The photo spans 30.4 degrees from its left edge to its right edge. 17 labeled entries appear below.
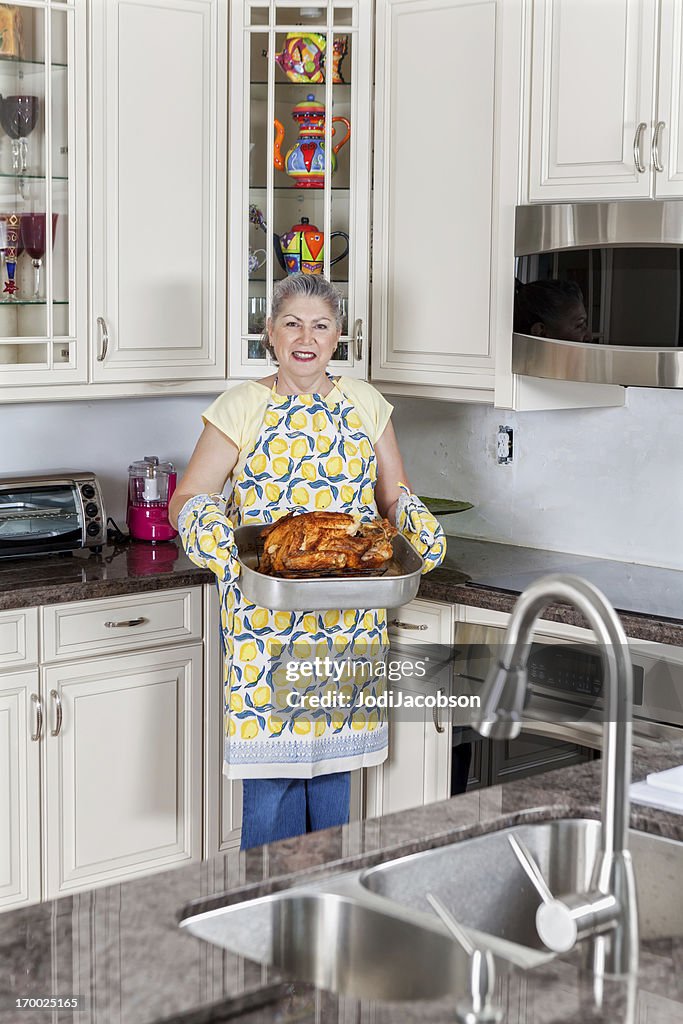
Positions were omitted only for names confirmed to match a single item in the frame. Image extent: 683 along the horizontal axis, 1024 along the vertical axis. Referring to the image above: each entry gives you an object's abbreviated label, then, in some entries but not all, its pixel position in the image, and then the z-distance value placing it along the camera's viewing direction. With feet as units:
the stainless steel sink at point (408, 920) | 3.89
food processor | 10.66
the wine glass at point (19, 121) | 9.10
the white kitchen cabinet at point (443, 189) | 9.23
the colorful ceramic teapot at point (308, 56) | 10.11
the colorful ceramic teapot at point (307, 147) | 10.19
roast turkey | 7.62
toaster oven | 9.66
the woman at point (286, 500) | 8.46
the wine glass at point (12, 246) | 9.25
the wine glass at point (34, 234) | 9.30
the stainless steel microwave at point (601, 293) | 8.02
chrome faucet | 3.10
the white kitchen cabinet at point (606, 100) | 8.10
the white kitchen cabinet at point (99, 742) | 8.96
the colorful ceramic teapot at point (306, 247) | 10.26
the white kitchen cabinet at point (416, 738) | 9.49
